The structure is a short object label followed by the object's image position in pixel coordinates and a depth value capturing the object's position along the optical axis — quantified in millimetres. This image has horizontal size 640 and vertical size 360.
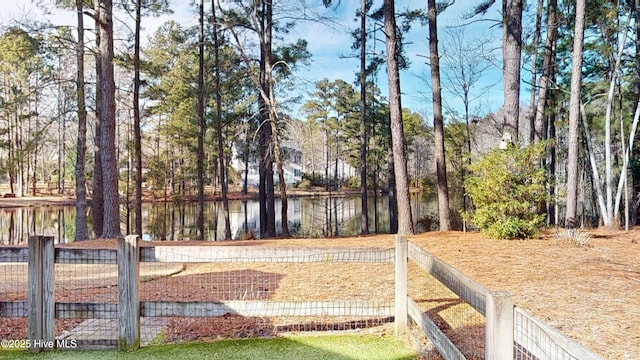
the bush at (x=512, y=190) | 7785
